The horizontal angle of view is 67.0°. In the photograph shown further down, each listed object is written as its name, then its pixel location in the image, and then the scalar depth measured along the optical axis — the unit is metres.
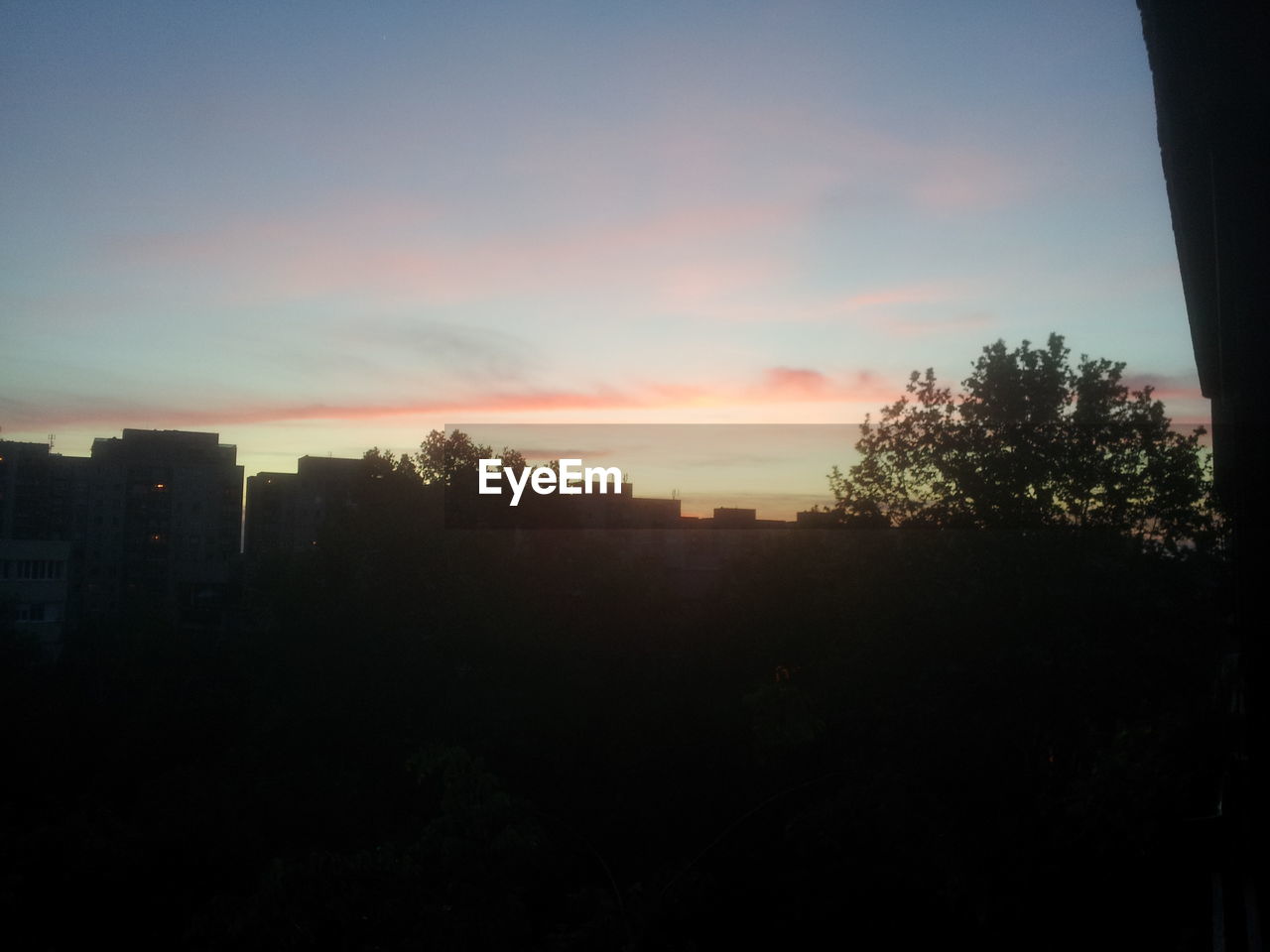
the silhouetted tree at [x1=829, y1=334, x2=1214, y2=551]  24.27
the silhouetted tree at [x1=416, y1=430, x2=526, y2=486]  38.97
